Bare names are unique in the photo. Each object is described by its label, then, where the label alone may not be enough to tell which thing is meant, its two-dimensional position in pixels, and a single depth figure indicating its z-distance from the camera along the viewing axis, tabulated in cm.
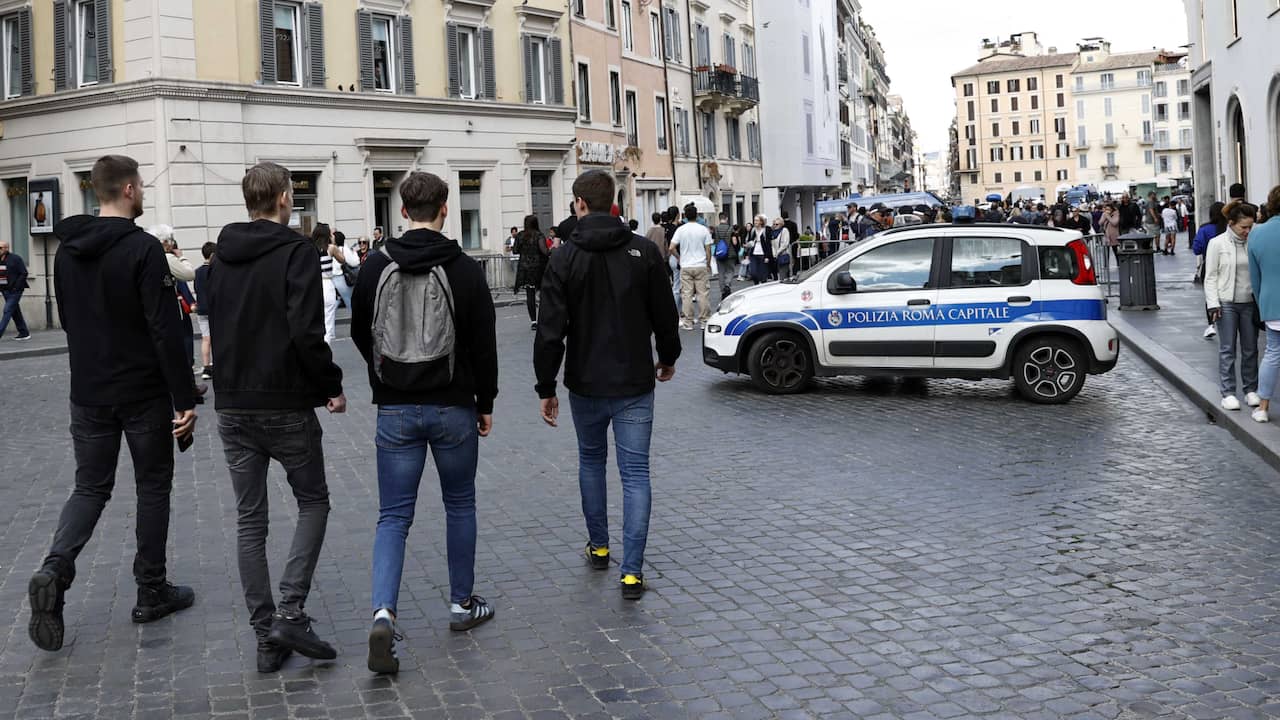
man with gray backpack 553
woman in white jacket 1138
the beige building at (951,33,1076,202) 16050
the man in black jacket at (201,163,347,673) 545
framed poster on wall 3025
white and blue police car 1317
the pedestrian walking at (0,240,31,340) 2597
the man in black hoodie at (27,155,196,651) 593
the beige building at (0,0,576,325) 2844
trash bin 2244
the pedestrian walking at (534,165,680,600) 657
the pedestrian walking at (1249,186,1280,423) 1048
